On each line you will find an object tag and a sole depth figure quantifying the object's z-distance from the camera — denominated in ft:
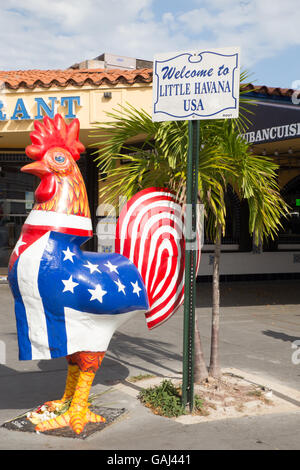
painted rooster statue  14.51
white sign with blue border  16.76
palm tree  18.74
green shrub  17.51
